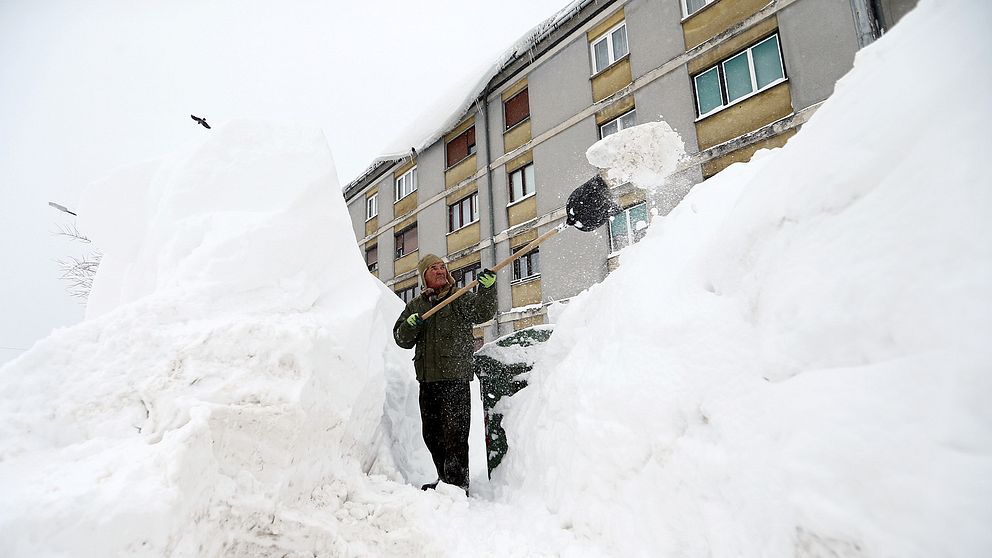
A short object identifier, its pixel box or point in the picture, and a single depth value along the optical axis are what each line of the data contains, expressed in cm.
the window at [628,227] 938
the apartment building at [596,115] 780
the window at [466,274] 1353
